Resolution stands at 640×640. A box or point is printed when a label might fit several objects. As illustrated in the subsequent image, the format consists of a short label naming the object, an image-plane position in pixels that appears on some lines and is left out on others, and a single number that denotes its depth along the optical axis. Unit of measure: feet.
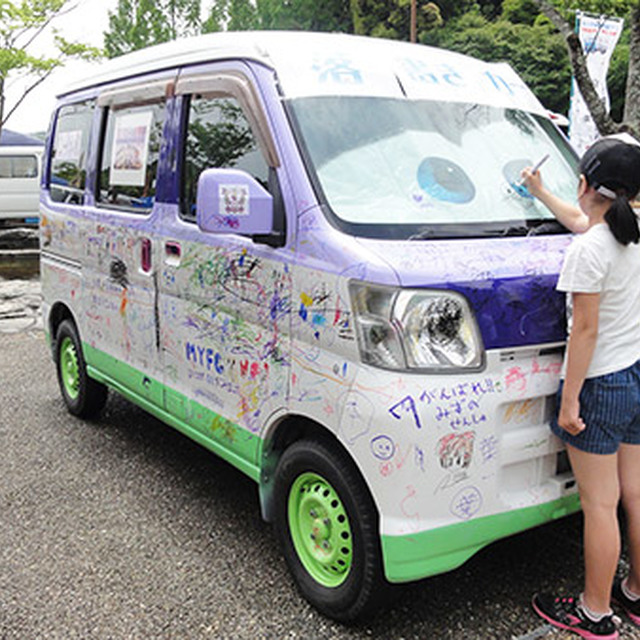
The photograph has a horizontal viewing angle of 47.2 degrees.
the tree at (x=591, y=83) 20.97
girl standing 7.47
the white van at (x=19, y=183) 60.18
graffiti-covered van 7.58
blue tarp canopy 69.35
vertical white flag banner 33.37
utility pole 69.82
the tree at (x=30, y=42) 61.11
